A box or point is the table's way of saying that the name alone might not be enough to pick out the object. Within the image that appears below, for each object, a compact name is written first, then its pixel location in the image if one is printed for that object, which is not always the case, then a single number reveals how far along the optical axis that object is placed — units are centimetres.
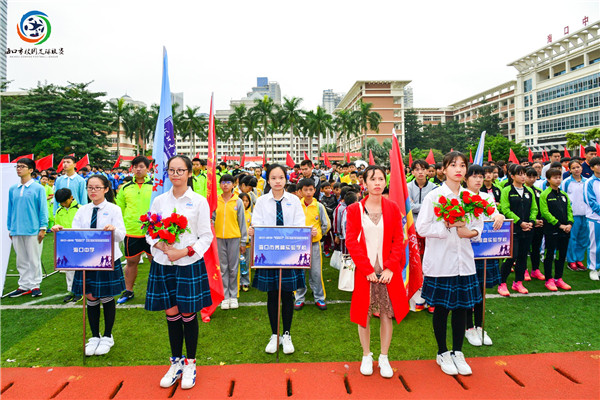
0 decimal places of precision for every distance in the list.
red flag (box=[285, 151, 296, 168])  1655
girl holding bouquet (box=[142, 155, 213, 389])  318
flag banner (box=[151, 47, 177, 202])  390
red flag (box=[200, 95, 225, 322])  402
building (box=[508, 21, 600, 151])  4394
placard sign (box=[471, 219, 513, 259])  392
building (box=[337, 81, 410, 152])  7269
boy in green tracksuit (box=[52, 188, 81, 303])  569
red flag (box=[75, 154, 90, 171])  1422
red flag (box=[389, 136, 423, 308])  385
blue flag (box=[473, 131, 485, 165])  486
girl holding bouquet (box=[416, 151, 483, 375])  342
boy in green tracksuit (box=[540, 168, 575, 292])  581
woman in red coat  335
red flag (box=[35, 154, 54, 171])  1134
